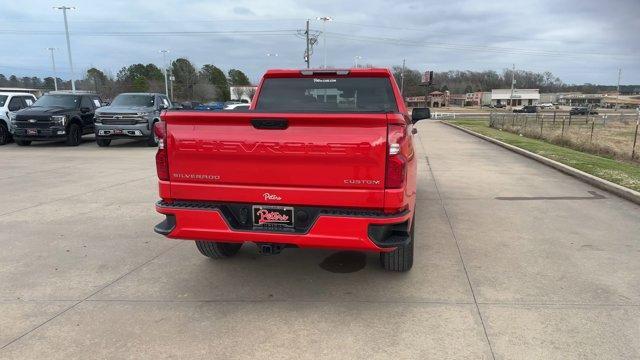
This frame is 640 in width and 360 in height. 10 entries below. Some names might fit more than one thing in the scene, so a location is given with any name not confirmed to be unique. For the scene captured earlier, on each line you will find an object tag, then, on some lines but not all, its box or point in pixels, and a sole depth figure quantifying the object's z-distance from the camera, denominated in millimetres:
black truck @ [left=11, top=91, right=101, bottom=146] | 15422
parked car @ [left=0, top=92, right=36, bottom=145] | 16812
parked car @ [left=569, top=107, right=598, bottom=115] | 67712
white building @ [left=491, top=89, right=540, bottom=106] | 129250
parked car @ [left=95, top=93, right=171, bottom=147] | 15375
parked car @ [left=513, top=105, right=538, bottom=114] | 80125
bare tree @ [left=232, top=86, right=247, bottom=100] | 83175
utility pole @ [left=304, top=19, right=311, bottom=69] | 46281
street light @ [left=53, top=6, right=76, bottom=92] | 37094
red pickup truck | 3340
